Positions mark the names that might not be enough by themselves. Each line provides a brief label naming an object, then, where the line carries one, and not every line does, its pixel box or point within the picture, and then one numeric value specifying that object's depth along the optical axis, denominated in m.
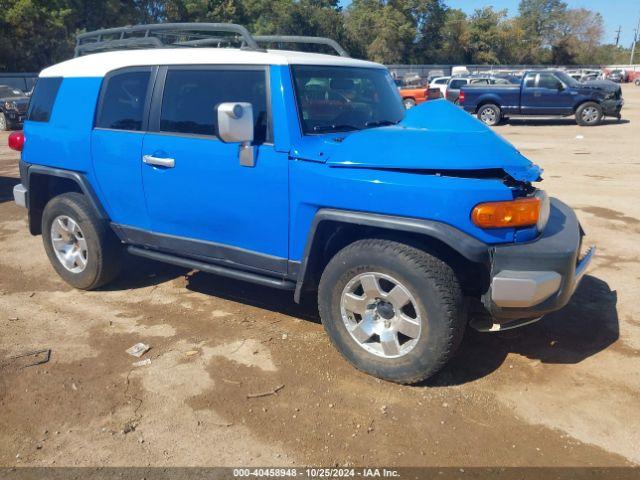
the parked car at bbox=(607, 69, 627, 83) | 52.09
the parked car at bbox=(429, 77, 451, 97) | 28.22
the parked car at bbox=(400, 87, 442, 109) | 24.05
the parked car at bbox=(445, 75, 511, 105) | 20.70
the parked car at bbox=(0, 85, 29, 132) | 17.91
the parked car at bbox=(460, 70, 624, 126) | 17.84
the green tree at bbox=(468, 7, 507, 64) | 68.06
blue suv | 3.03
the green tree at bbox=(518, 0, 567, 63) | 75.38
